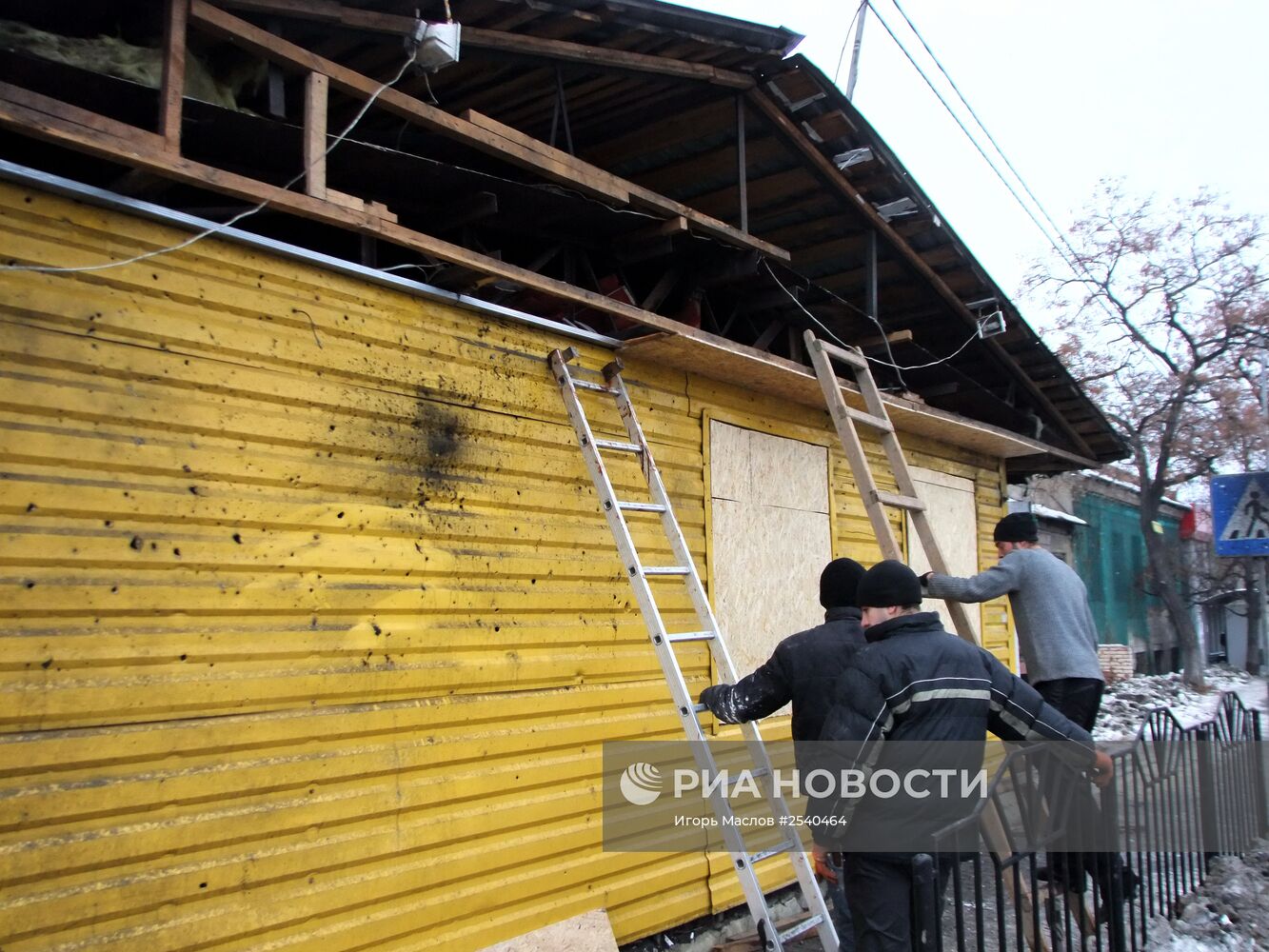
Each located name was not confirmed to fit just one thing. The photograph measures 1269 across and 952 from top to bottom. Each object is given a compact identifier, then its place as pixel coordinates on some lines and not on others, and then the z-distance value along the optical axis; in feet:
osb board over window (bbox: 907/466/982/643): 26.07
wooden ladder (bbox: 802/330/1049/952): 16.67
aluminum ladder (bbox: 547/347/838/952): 12.50
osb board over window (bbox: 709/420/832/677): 18.90
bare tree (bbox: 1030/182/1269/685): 65.31
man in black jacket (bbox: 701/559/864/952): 12.63
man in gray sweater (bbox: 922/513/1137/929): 15.75
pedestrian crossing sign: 24.81
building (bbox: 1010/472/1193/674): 69.26
